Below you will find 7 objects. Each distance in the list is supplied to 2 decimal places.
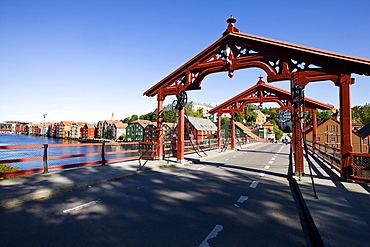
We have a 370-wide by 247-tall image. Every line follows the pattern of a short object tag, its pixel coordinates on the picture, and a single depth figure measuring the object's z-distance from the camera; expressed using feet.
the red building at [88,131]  385.17
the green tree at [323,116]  295.44
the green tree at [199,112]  313.03
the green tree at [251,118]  384.27
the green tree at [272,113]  477.36
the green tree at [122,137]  318.28
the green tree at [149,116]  346.05
